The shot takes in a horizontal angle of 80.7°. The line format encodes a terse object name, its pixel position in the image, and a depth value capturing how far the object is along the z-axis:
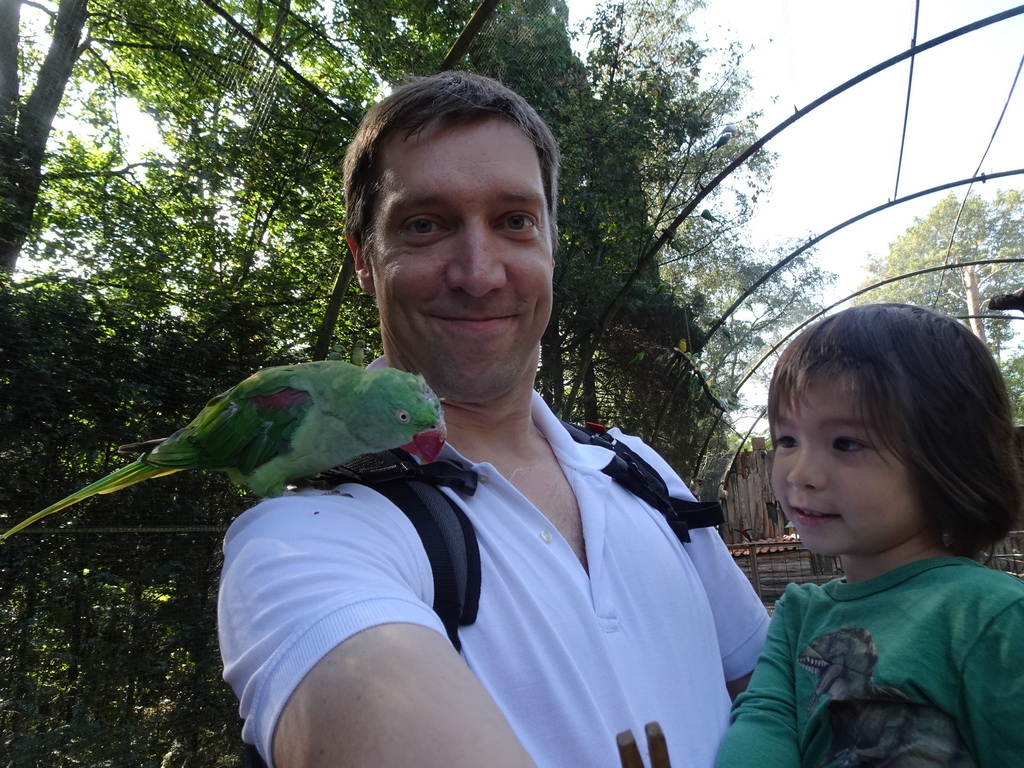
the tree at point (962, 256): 7.69
